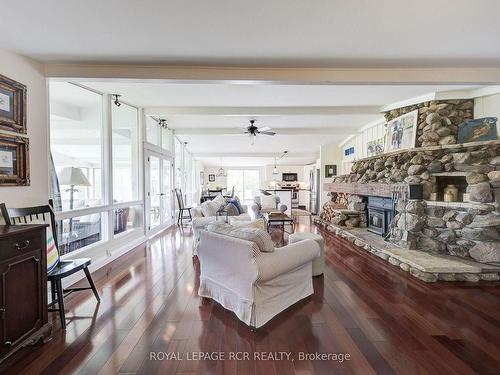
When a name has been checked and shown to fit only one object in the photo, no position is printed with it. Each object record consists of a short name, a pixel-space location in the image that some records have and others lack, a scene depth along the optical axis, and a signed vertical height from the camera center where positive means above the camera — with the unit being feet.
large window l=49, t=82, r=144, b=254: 10.98 +0.74
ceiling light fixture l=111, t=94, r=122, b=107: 14.44 +4.69
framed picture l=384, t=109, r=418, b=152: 14.92 +3.16
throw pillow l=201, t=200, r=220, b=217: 14.51 -1.57
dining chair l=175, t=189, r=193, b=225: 23.63 -2.22
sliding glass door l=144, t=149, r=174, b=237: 18.37 -0.81
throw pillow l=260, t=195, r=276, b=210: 23.77 -1.88
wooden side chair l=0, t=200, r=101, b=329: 7.39 -2.37
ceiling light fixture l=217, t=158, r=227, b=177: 47.36 +1.80
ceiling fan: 20.14 +4.13
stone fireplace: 11.27 -0.41
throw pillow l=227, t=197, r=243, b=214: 17.59 -1.57
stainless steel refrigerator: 30.81 -1.25
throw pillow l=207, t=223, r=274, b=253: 7.61 -1.64
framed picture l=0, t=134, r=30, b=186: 7.66 +0.61
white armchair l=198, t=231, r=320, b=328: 7.29 -2.95
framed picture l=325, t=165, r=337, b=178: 29.14 +1.32
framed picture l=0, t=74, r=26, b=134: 7.68 +2.34
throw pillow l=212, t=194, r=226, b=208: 16.57 -1.27
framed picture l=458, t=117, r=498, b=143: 12.26 +2.67
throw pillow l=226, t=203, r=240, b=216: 16.30 -1.81
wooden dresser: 5.78 -2.64
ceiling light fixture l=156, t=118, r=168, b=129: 20.68 +4.83
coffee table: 17.95 -2.58
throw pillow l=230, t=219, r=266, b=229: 12.19 -2.06
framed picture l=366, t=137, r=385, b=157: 19.37 +2.85
